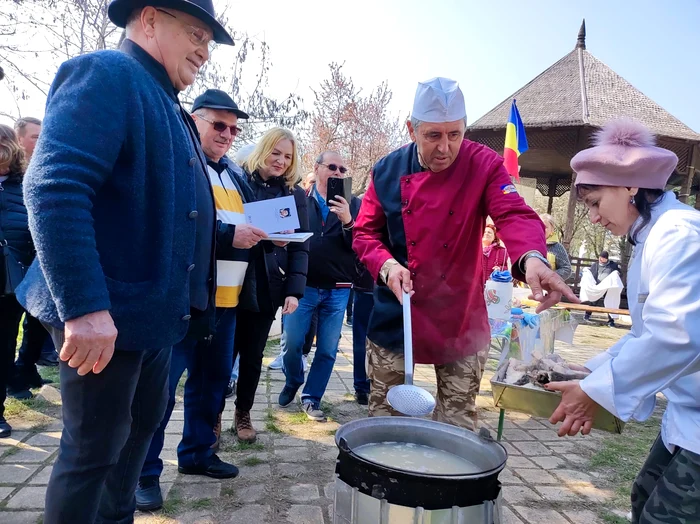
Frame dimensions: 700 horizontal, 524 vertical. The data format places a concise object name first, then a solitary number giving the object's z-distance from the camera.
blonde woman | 3.35
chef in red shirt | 2.46
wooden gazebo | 11.66
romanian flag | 7.26
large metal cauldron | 1.45
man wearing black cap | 2.85
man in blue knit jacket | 1.42
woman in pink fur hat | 1.47
